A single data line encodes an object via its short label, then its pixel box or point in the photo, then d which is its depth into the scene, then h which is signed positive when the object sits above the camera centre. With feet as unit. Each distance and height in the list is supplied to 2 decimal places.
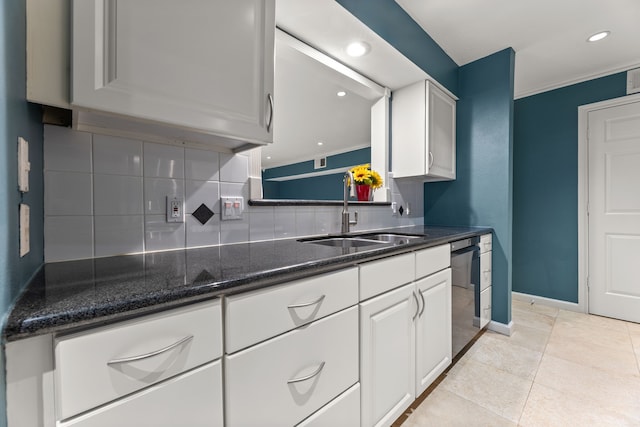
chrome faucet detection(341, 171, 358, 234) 5.92 +0.06
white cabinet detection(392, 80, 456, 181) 7.20 +2.19
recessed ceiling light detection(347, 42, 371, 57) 5.48 +3.36
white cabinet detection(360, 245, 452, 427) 3.61 -2.05
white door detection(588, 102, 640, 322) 8.12 -0.04
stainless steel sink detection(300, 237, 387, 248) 5.34 -0.63
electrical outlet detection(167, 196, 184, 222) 3.78 +0.03
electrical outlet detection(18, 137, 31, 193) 2.03 +0.36
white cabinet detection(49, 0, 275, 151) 2.35 +1.45
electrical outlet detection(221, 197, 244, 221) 4.32 +0.06
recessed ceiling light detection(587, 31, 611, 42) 6.75 +4.41
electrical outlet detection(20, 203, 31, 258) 2.05 -0.14
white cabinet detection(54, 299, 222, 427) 1.63 -1.09
